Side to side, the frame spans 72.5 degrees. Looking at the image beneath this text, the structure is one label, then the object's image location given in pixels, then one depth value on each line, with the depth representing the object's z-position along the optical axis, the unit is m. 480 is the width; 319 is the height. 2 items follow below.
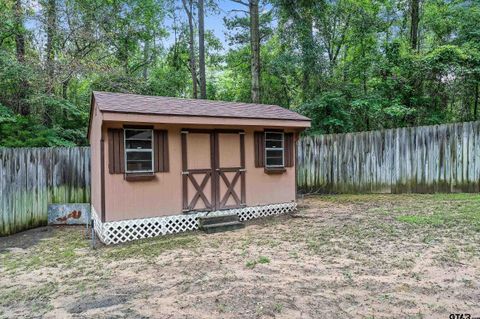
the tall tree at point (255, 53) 12.83
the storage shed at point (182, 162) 6.40
